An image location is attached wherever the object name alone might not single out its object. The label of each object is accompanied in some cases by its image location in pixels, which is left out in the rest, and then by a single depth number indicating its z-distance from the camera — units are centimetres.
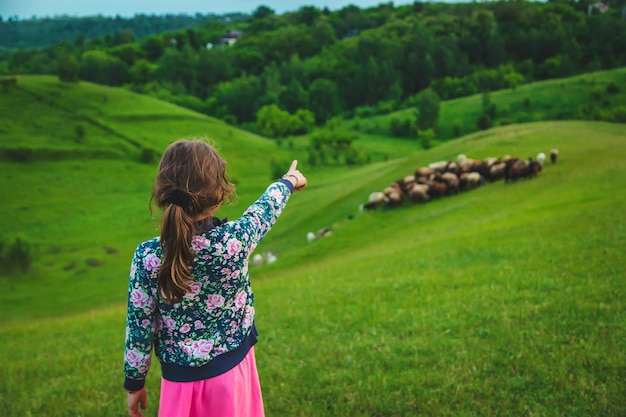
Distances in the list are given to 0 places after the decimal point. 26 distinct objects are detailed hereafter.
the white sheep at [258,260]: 2531
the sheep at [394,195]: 2638
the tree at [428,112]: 8244
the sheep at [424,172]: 2766
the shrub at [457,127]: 7900
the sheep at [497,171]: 2533
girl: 339
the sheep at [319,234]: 2592
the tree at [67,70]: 8425
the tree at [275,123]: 9050
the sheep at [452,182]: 2619
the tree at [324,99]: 11050
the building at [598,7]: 9080
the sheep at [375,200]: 2675
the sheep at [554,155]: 2581
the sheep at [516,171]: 2402
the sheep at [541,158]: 2577
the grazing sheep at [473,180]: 2595
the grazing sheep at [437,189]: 2611
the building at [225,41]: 19568
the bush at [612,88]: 6300
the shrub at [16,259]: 3322
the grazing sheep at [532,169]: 2405
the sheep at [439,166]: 2762
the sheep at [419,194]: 2611
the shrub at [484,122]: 7469
